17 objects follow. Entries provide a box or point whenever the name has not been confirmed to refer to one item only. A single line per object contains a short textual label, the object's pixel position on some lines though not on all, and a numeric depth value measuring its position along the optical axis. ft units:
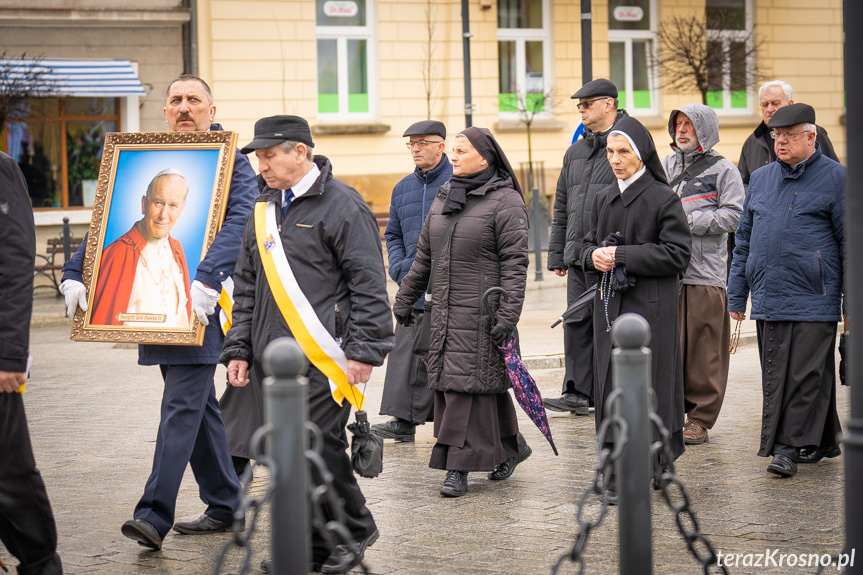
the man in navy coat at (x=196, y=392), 32.34
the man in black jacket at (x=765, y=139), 50.92
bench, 109.85
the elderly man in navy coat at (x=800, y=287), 40.09
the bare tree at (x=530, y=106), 134.50
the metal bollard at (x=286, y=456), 19.52
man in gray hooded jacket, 45.39
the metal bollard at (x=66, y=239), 109.50
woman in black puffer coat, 38.53
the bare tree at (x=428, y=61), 133.55
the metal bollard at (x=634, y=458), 21.94
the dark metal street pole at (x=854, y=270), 21.28
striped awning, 117.69
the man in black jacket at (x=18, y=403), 27.29
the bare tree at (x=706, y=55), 132.85
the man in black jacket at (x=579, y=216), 49.96
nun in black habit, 37.79
